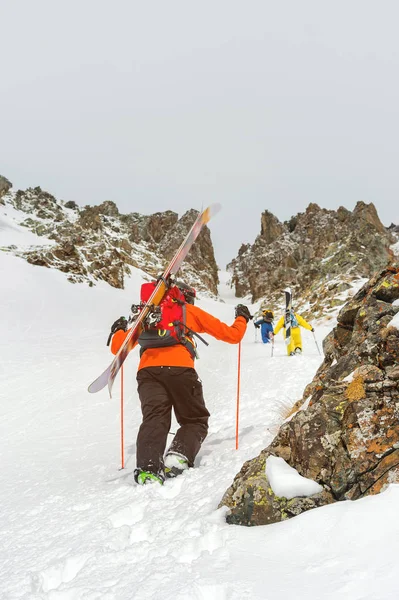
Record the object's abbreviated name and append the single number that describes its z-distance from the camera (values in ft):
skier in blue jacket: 55.26
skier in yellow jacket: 39.29
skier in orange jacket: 12.38
